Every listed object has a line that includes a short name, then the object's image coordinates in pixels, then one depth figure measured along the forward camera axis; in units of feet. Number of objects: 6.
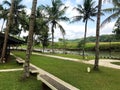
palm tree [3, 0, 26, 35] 59.78
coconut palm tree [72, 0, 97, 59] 45.67
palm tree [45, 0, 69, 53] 55.57
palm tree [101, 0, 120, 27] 27.79
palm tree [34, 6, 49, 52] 54.28
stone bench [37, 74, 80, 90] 10.56
